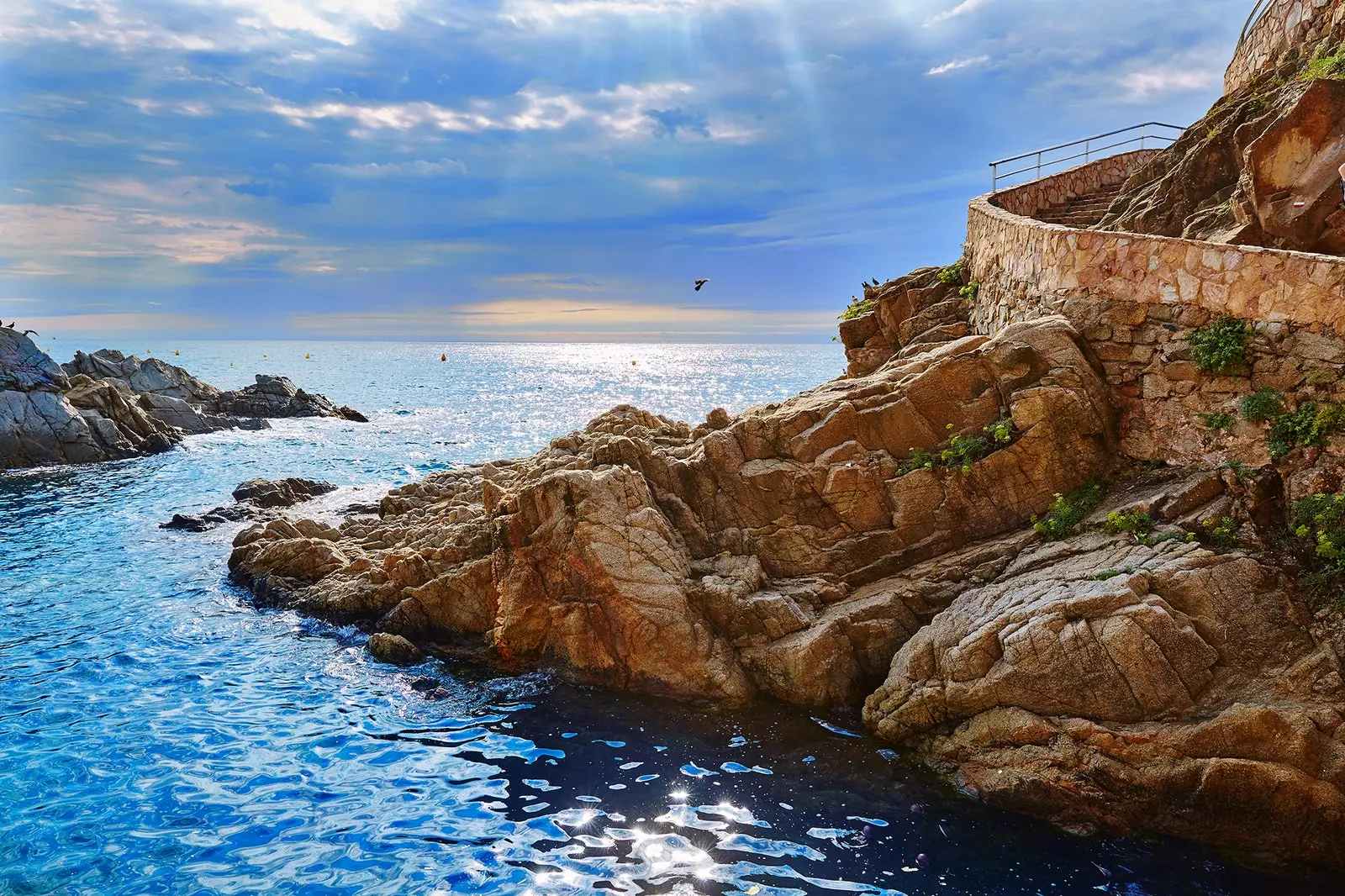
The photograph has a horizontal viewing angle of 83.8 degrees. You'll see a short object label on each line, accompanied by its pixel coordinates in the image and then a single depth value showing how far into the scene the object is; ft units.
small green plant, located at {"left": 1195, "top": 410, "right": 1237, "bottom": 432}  45.93
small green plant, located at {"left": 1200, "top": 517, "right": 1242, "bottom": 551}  41.83
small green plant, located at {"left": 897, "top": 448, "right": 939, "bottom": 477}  53.47
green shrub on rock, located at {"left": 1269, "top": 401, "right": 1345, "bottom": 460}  41.83
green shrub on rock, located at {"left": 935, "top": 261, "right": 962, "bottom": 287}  82.89
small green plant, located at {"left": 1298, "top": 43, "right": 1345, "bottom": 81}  57.47
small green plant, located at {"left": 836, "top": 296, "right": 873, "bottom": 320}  86.94
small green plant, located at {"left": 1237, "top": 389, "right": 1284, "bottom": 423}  44.11
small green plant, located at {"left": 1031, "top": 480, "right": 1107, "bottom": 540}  48.37
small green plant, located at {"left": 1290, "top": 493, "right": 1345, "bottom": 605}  38.68
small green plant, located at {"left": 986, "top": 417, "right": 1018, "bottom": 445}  51.26
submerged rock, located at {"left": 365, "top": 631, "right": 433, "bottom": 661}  58.23
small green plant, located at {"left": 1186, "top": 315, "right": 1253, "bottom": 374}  46.11
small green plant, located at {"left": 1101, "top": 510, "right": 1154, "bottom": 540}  44.37
